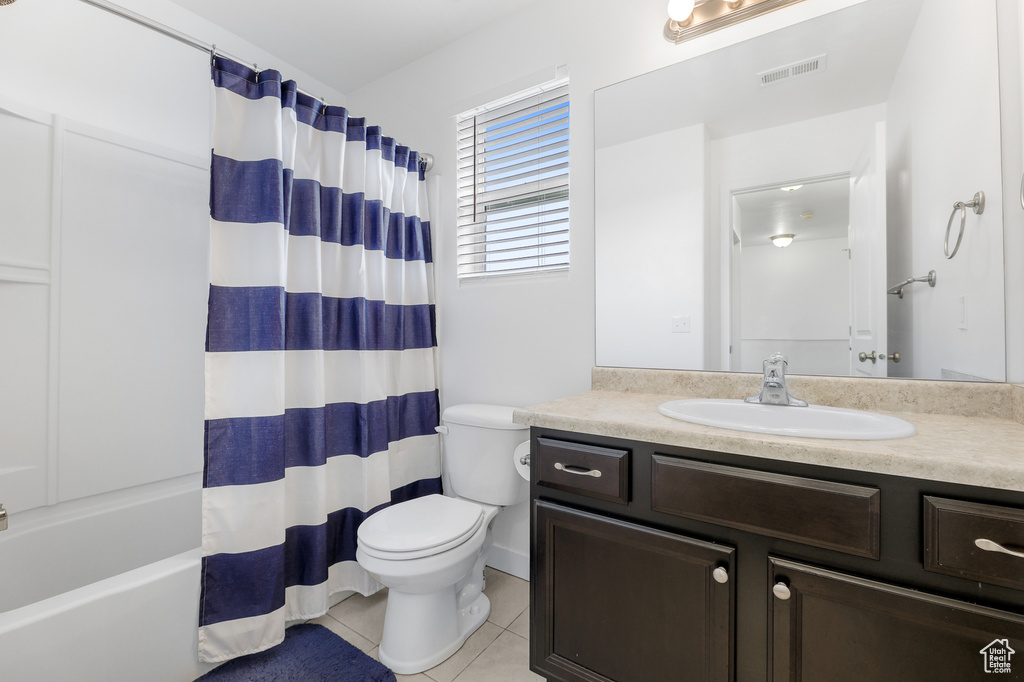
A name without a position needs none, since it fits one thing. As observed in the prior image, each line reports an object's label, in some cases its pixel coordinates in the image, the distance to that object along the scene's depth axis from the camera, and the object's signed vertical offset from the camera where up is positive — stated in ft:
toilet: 4.57 -2.15
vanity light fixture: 4.76 +3.78
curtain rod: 4.10 +3.26
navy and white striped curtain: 4.63 -0.12
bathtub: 3.63 -2.51
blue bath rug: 4.52 -3.47
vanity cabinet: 2.41 -1.51
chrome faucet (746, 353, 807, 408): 4.19 -0.38
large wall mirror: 3.73 +1.52
